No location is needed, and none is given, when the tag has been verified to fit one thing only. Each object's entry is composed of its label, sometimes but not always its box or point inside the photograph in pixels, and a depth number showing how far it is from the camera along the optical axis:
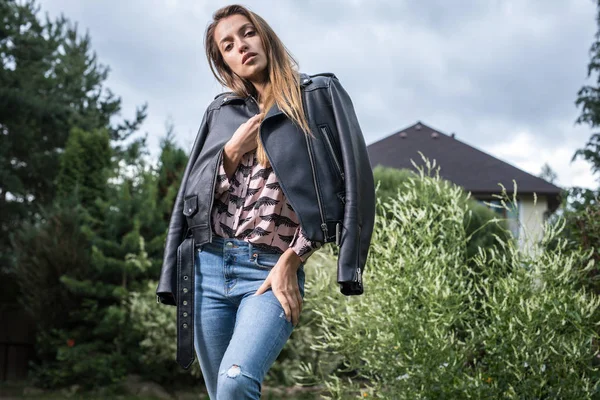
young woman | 1.89
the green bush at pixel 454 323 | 4.02
